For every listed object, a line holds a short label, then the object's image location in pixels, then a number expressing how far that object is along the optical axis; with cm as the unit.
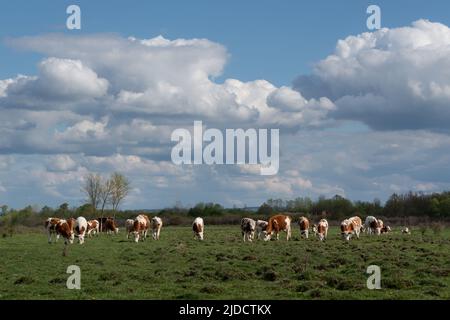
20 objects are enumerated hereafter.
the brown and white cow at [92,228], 5397
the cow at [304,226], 4894
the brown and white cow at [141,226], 4577
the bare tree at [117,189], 9106
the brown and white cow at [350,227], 4654
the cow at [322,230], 4536
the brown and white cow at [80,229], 4138
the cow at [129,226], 4835
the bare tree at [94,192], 9162
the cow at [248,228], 4444
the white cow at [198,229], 4734
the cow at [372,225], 5712
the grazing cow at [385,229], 6336
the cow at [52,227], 4374
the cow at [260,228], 4596
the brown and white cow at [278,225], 4547
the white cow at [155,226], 4922
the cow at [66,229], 3985
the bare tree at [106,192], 9062
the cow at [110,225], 5985
